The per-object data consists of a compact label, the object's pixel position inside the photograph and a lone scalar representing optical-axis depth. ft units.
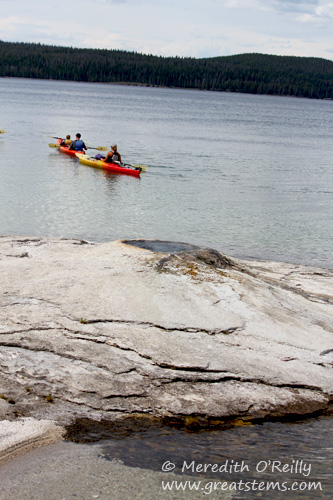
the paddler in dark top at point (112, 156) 79.66
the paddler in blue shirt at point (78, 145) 92.07
